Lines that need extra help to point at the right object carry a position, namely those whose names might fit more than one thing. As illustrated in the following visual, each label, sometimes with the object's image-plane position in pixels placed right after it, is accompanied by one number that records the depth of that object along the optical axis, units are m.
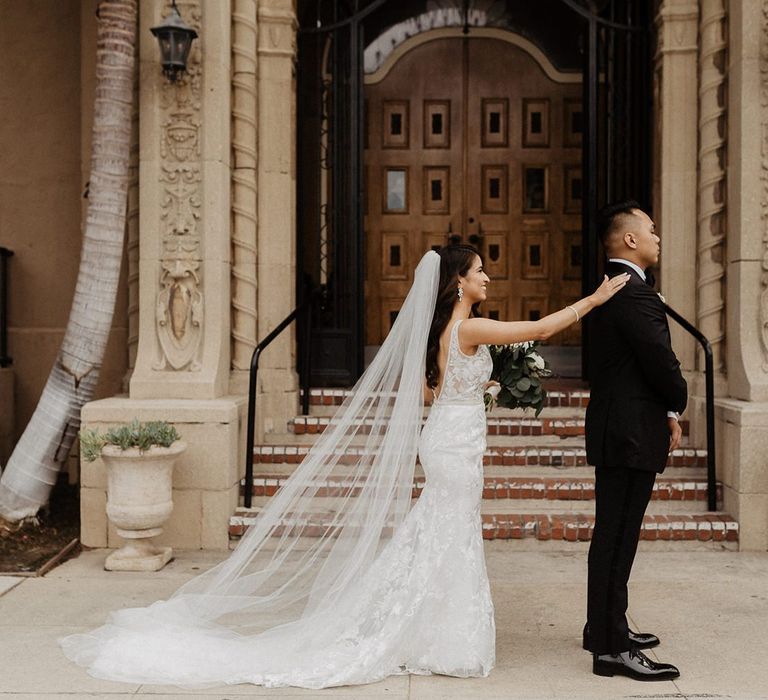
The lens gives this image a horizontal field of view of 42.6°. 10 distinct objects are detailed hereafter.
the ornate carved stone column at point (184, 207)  7.69
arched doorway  11.02
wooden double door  11.02
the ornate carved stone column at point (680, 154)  8.29
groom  4.57
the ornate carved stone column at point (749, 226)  7.53
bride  4.68
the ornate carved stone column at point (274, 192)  8.49
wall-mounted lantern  7.37
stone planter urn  6.68
